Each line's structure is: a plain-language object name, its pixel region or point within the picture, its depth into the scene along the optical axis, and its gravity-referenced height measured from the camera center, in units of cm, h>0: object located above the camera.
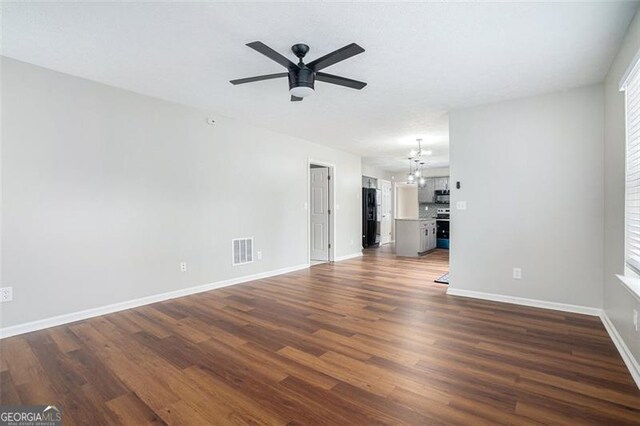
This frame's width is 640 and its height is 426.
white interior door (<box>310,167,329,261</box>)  686 -13
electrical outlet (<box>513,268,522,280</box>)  374 -83
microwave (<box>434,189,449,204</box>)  981 +30
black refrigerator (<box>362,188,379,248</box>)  882 -31
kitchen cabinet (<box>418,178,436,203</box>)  1008 +45
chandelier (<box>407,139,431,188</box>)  679 +118
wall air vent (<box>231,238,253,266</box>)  475 -67
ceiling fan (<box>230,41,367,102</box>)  223 +107
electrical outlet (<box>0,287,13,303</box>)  275 -74
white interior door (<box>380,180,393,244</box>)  1011 -23
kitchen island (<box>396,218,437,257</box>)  757 -76
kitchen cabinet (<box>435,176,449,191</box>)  980 +72
